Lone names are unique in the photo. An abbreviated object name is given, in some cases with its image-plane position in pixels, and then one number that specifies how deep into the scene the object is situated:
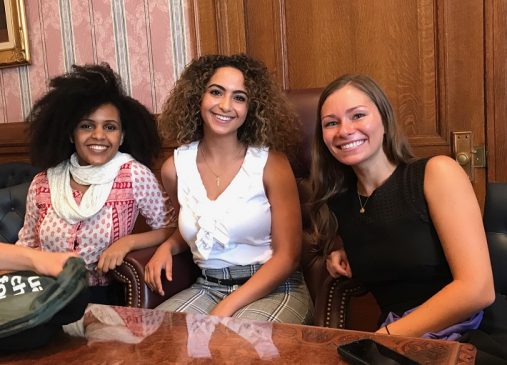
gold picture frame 2.86
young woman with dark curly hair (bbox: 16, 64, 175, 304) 2.05
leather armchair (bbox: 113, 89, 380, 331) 1.66
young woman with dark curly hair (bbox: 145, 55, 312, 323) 1.84
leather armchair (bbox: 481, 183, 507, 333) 1.45
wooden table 1.04
